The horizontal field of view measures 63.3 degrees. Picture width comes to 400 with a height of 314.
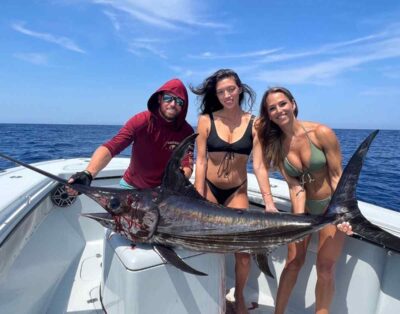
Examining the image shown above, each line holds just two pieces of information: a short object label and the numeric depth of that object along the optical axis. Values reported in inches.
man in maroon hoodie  103.9
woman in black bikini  103.6
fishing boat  73.4
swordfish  75.7
